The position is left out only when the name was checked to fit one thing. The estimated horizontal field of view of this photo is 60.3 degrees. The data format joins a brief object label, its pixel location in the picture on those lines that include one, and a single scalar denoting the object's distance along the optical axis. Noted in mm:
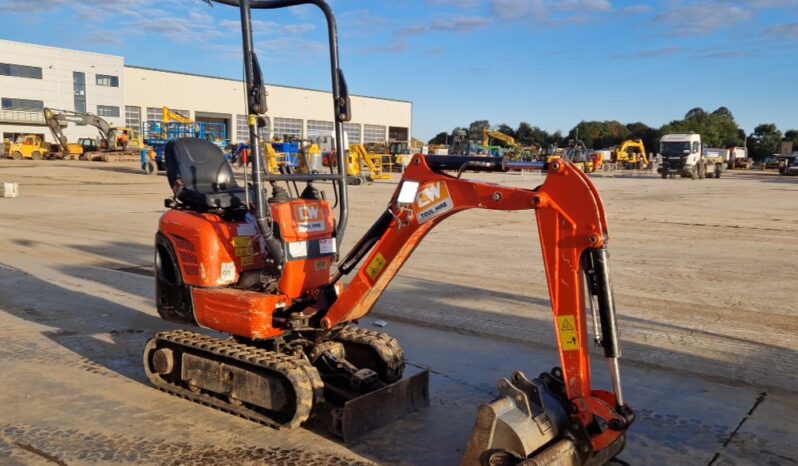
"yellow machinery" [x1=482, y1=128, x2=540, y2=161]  54125
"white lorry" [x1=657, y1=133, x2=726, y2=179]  43219
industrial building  67438
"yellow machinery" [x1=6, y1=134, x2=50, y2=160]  53750
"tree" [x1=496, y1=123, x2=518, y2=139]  102081
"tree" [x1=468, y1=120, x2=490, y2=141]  70062
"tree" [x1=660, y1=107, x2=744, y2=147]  92938
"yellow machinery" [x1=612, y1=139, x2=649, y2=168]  55344
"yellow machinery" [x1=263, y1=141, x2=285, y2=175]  29600
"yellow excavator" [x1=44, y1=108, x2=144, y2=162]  51750
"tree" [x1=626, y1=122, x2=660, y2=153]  98625
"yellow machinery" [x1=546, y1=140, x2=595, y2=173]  44944
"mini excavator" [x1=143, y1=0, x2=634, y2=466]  3424
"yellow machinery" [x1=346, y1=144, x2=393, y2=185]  32781
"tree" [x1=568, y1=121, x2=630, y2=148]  99438
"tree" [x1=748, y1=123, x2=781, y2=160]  92250
